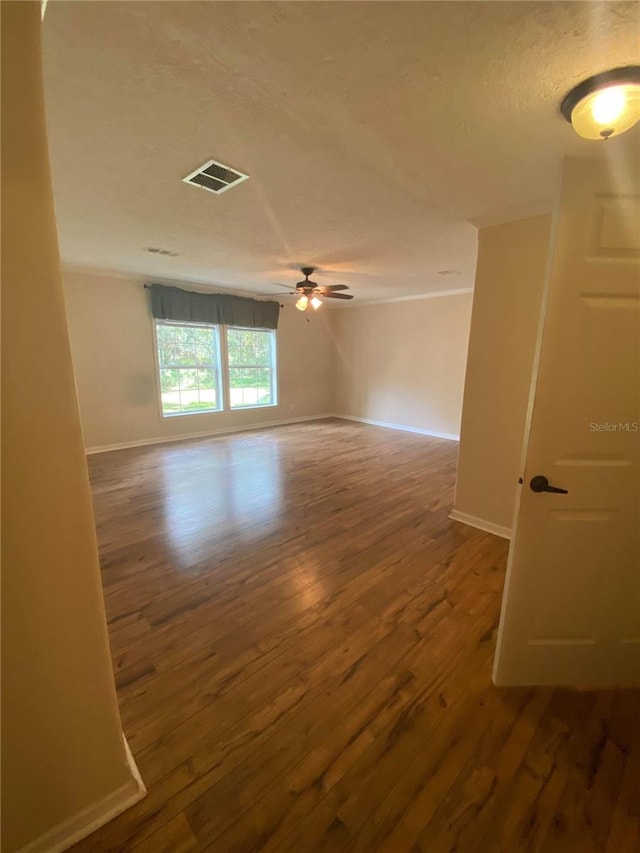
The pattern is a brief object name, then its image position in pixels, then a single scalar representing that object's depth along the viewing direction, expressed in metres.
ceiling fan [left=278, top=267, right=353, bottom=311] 4.17
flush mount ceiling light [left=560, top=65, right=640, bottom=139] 1.21
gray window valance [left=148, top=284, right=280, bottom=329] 5.19
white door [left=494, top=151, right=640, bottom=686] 1.21
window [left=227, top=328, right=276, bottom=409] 6.27
